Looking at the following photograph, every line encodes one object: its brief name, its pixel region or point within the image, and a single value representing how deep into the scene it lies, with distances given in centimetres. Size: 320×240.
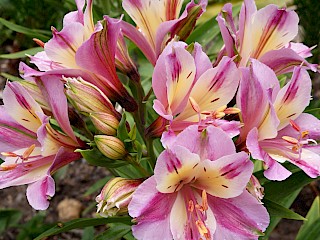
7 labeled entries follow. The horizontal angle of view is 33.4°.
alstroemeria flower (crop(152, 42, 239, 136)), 25
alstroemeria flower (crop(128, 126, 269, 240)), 23
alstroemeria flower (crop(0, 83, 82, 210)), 26
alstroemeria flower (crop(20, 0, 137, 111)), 26
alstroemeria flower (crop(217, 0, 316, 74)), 28
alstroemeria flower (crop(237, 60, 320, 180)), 25
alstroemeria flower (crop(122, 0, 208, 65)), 28
